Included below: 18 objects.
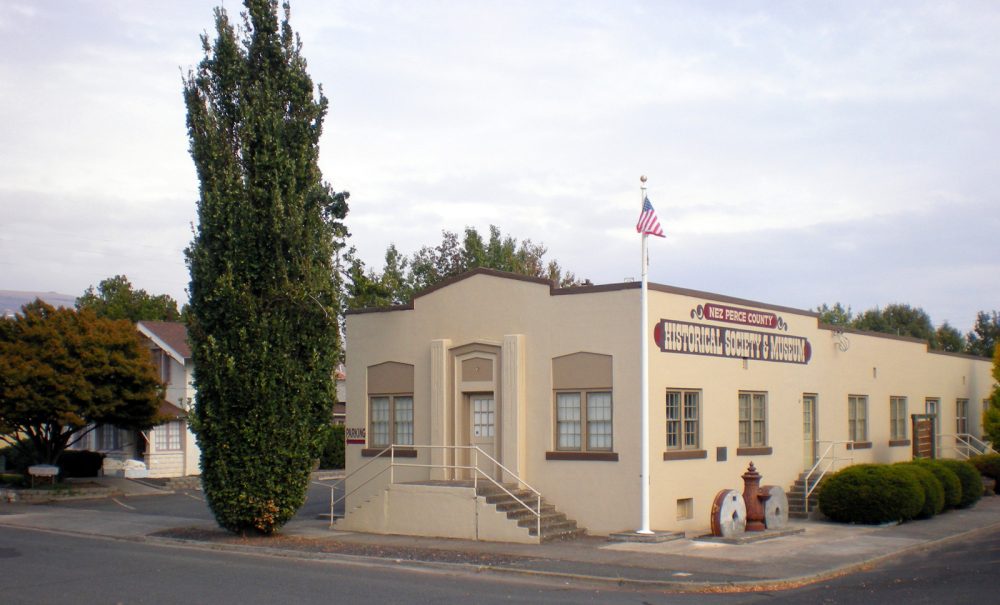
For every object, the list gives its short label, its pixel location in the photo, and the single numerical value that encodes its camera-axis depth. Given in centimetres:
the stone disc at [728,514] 1944
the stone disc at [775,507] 2077
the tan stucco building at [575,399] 2061
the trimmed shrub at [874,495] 2200
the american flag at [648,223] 1967
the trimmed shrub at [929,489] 2316
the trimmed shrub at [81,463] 3575
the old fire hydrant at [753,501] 2034
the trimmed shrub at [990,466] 2988
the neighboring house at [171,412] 3847
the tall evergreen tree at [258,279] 1986
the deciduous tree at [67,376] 2981
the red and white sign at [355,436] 2439
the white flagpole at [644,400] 1933
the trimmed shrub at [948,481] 2444
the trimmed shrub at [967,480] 2558
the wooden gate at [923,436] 3027
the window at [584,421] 2088
